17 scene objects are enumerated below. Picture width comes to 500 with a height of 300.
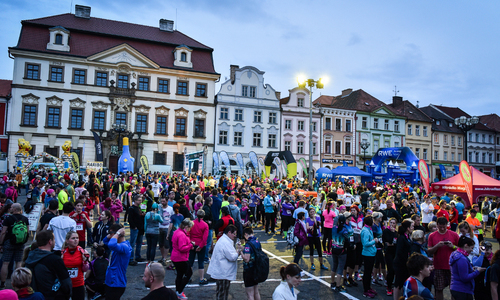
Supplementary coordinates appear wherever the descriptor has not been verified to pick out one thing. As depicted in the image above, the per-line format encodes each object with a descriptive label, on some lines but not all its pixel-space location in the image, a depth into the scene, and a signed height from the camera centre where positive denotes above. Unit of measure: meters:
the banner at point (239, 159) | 29.53 +0.81
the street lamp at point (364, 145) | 37.59 +3.14
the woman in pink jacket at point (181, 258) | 6.72 -1.88
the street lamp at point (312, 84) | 21.05 +5.55
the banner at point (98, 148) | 30.02 +1.40
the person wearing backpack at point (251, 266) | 5.76 -1.70
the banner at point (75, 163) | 23.19 -0.04
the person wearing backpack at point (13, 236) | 6.70 -1.55
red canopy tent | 16.25 -0.55
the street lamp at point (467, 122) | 17.92 +2.92
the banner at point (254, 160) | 29.22 +0.76
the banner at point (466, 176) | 16.30 -0.01
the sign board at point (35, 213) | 9.76 -1.53
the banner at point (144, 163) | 28.53 +0.11
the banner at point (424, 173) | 18.48 +0.05
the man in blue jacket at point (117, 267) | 5.46 -1.70
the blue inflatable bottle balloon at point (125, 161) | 27.03 +0.27
